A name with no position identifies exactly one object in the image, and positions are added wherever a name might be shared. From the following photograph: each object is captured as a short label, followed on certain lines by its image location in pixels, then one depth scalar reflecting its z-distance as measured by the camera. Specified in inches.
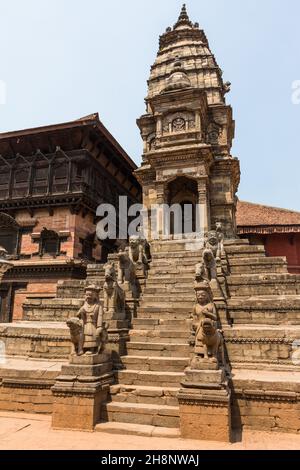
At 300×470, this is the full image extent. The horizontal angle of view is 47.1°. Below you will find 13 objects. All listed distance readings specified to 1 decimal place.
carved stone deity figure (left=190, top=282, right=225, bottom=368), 274.1
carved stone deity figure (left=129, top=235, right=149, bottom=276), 525.7
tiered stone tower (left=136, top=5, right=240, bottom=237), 740.6
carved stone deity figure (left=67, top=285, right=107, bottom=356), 302.5
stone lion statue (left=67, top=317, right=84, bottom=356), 300.4
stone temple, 273.4
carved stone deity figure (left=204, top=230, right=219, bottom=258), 510.6
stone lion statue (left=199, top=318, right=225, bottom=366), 273.4
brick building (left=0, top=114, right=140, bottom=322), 826.8
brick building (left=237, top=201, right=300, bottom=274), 984.9
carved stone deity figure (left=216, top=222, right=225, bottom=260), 514.0
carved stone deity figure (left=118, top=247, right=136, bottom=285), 462.9
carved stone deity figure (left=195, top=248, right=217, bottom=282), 422.6
